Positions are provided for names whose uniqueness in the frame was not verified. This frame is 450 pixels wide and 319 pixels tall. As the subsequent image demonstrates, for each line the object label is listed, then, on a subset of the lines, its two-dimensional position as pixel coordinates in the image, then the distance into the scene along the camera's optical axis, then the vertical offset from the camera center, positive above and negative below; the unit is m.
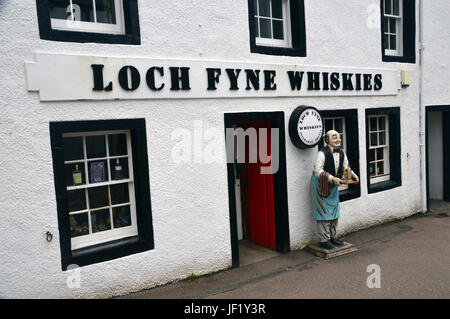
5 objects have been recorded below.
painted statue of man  6.27 -1.07
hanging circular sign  6.49 -0.06
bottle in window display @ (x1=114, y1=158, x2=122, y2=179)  5.30 -0.51
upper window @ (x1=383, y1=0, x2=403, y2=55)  8.62 +2.10
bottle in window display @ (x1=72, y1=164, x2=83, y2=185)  4.97 -0.54
